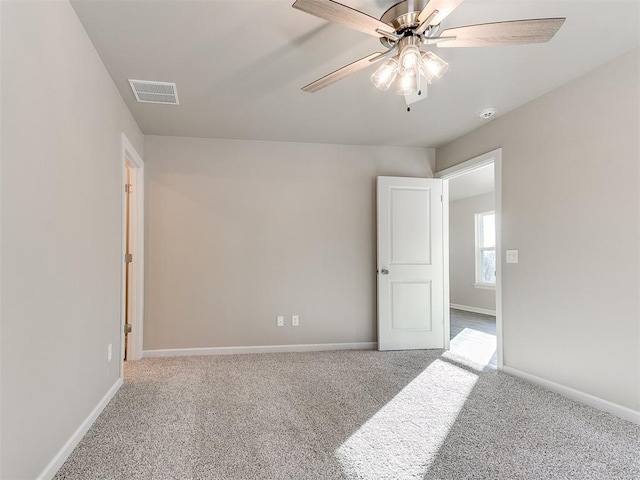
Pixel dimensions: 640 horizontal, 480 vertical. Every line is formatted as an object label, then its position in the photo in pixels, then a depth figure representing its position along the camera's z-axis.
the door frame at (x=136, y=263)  3.85
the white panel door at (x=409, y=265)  4.27
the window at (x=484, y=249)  7.32
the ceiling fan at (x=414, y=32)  1.57
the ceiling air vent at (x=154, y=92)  2.85
